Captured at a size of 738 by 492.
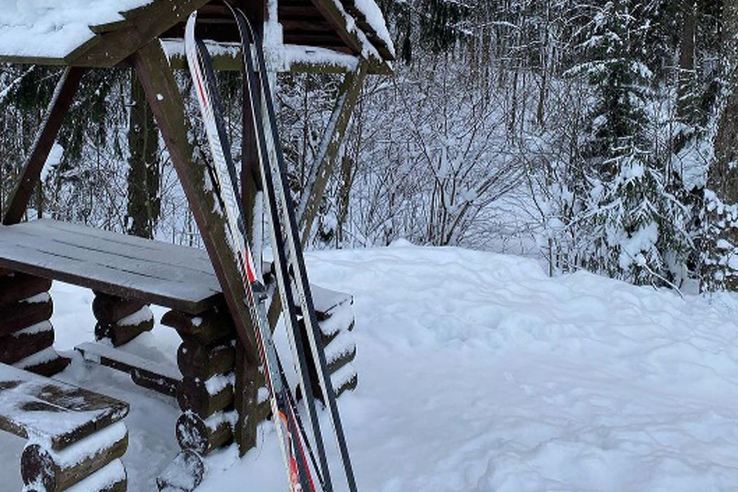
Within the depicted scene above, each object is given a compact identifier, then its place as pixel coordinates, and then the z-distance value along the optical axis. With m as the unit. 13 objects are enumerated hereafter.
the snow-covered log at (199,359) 2.92
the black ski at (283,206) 2.06
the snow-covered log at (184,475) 2.88
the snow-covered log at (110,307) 4.18
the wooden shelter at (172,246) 2.32
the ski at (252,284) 1.99
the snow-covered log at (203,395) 2.92
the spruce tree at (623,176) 7.34
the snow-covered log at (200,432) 2.92
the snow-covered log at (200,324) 2.86
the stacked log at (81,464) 2.26
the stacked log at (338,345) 3.55
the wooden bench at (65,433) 2.27
